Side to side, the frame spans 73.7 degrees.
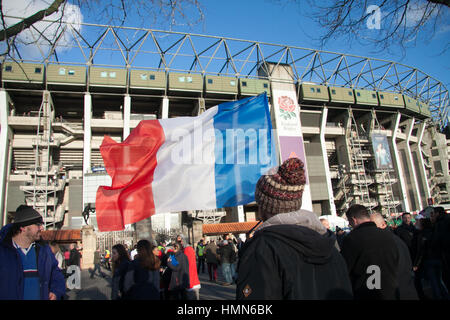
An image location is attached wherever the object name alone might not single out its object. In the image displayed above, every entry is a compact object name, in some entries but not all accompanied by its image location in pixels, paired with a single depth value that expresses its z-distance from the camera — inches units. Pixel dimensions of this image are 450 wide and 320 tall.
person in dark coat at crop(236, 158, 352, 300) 54.0
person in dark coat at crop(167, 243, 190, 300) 233.6
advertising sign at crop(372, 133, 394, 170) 1861.5
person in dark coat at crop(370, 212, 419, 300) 93.4
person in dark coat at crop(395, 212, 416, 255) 247.0
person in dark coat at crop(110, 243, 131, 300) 165.3
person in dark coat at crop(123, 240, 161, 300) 158.2
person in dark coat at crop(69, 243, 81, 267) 445.4
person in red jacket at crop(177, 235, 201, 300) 240.4
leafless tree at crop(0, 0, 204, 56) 155.6
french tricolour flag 200.7
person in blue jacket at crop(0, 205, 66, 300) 111.4
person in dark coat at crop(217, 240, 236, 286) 442.9
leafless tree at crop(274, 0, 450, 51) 191.0
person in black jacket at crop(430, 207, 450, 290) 149.9
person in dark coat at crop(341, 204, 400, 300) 93.0
